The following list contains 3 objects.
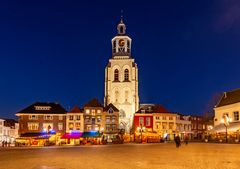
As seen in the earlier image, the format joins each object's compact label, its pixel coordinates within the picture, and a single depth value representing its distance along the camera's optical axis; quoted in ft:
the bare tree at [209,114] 157.75
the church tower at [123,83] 193.49
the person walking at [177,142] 79.27
